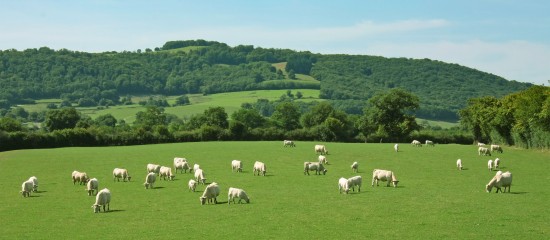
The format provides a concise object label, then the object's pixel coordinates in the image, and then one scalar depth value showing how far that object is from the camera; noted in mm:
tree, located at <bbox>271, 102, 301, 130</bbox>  130625
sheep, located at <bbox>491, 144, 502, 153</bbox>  67250
